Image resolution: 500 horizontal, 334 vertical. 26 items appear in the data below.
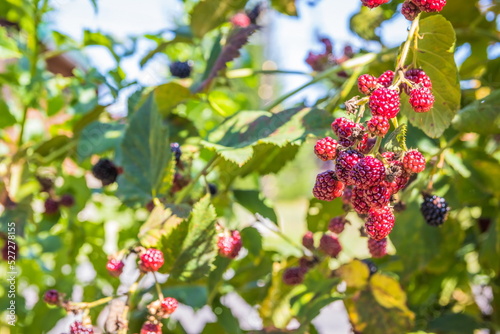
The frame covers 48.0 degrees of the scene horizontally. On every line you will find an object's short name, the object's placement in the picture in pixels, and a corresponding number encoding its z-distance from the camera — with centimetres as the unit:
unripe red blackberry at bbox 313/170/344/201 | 53
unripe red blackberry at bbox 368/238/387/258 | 68
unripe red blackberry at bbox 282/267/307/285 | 87
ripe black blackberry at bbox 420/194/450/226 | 71
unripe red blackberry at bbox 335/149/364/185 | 50
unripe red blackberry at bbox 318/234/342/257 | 80
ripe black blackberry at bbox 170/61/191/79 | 114
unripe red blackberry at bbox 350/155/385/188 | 48
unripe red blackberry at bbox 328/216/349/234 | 71
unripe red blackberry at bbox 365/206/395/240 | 51
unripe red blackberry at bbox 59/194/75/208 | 122
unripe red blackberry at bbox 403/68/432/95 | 55
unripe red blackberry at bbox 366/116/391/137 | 50
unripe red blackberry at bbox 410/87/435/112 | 52
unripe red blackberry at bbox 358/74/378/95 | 53
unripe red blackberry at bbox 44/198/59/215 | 121
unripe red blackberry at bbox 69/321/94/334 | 60
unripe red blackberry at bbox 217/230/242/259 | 71
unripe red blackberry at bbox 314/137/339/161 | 52
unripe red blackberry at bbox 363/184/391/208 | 49
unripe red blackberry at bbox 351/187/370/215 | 51
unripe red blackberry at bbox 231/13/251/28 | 120
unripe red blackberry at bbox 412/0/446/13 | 52
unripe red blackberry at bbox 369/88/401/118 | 49
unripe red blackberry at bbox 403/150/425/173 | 50
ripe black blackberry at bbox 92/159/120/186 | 96
